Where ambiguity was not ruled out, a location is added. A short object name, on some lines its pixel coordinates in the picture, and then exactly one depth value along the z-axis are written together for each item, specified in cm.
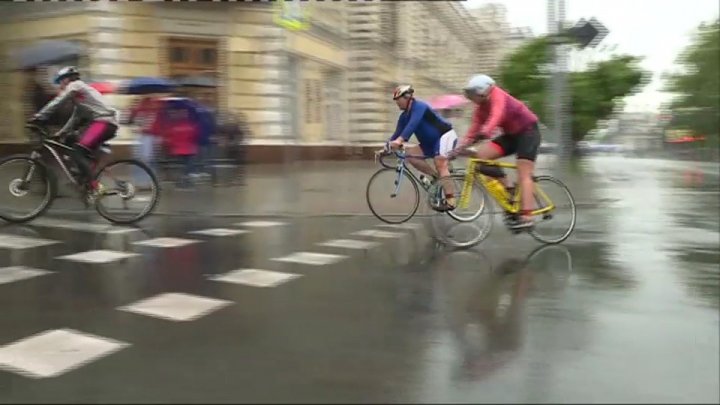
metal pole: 1229
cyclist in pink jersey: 731
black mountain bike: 895
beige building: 1870
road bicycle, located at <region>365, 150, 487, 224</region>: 841
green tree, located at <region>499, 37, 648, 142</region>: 2086
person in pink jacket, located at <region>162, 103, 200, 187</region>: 1302
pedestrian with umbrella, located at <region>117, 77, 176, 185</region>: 1312
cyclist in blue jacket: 883
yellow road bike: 768
